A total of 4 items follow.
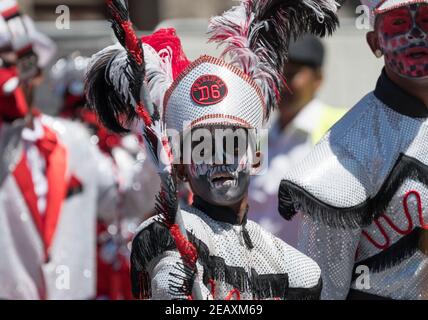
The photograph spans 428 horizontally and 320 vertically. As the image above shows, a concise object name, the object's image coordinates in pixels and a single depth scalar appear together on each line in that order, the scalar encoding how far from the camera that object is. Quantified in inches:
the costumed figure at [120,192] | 496.2
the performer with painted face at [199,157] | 258.7
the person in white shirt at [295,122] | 443.6
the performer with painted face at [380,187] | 292.1
